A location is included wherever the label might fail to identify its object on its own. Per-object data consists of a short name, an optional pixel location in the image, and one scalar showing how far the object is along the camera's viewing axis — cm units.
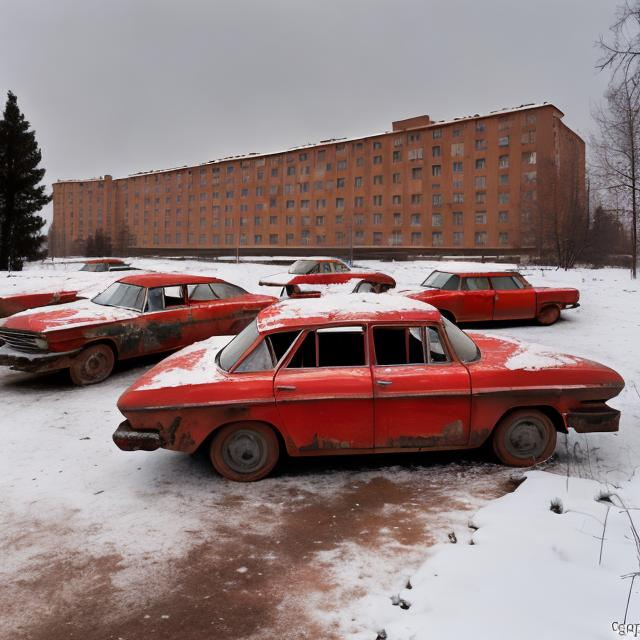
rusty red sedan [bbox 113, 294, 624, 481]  434
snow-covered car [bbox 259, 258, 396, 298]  1467
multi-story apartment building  4759
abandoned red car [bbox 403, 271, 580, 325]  1104
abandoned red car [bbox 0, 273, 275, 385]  706
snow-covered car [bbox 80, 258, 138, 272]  2088
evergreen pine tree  3666
